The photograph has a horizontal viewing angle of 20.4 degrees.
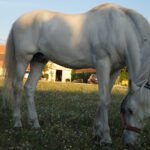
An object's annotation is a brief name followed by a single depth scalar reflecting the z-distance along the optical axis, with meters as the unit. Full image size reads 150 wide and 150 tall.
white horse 7.38
